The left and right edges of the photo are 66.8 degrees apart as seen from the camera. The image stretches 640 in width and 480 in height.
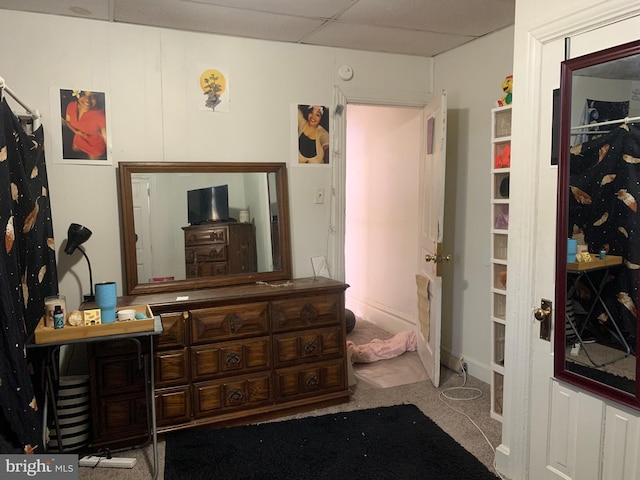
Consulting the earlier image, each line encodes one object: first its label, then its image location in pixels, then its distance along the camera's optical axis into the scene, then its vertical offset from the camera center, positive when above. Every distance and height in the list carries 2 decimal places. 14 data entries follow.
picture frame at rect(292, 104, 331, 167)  3.43 +0.42
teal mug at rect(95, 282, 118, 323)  2.40 -0.52
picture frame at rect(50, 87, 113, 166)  2.86 +0.42
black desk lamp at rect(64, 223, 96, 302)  2.74 -0.22
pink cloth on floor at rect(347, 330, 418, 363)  3.93 -1.29
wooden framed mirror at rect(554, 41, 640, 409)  1.72 -0.13
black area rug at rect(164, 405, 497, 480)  2.40 -1.37
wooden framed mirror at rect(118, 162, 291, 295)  3.01 -0.19
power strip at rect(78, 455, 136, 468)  2.47 -1.35
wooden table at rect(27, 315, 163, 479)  2.19 -0.65
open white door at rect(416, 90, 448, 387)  3.32 -0.30
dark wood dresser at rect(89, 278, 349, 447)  2.63 -0.97
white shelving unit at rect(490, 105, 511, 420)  2.82 -0.29
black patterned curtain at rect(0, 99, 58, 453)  1.75 -0.32
